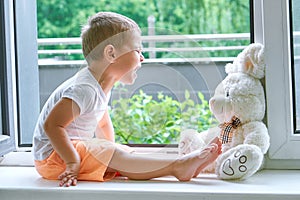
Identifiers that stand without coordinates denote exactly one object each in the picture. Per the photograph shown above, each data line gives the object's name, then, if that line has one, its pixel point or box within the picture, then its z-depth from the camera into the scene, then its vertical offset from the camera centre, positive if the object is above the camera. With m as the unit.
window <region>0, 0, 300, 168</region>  2.19 +0.02
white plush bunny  2.17 -0.08
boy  2.11 -0.10
